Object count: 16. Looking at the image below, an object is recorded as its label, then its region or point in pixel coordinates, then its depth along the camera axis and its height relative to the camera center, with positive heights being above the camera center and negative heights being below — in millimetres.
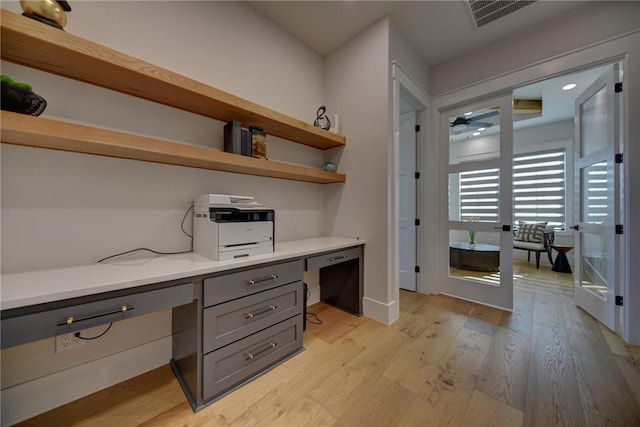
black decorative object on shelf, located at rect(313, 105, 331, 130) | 2453 +982
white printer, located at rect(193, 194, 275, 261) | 1396 -103
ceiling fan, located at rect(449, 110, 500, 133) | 2648 +1081
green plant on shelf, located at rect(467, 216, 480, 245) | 2664 -223
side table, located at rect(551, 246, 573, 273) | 3856 -800
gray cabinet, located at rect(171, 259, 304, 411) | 1240 -704
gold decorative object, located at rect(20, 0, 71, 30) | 1069 +928
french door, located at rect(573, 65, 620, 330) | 2021 +151
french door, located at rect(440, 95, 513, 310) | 2459 +137
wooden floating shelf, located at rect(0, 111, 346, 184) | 1007 +341
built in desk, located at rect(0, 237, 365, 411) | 877 -433
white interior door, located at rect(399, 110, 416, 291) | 2984 +155
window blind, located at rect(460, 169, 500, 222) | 2547 +215
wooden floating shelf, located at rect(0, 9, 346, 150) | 1026 +747
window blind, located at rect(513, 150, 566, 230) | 4598 +558
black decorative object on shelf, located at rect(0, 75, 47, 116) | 998 +496
